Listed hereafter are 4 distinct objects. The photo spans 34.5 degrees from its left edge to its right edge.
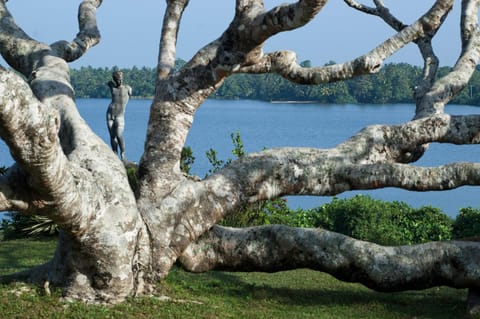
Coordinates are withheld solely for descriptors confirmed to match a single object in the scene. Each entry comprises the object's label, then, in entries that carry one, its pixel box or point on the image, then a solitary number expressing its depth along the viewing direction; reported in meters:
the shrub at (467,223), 14.19
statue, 16.64
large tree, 7.74
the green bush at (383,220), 14.49
